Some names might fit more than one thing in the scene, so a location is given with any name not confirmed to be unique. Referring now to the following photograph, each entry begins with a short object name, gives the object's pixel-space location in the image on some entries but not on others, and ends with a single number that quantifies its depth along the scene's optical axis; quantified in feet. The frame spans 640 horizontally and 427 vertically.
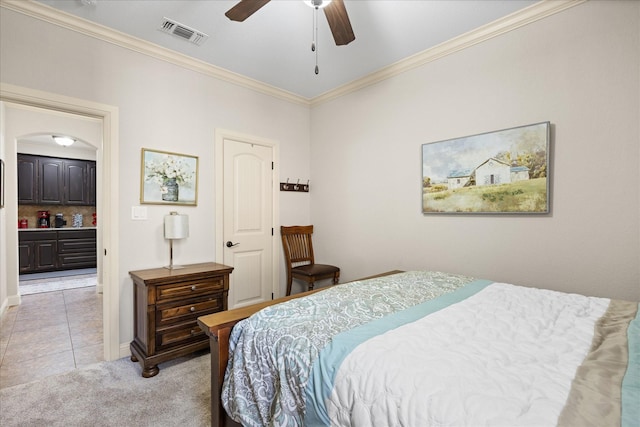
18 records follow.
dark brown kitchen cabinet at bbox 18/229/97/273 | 19.49
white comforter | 2.54
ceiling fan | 5.77
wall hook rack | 12.69
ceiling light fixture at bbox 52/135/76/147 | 18.81
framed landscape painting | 7.44
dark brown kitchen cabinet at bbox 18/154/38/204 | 19.63
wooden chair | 11.59
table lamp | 8.93
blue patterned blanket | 3.66
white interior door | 11.03
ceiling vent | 8.02
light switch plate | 8.85
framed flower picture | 9.07
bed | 2.60
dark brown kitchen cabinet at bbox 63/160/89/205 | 21.29
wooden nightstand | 7.69
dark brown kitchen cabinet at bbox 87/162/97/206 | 22.11
